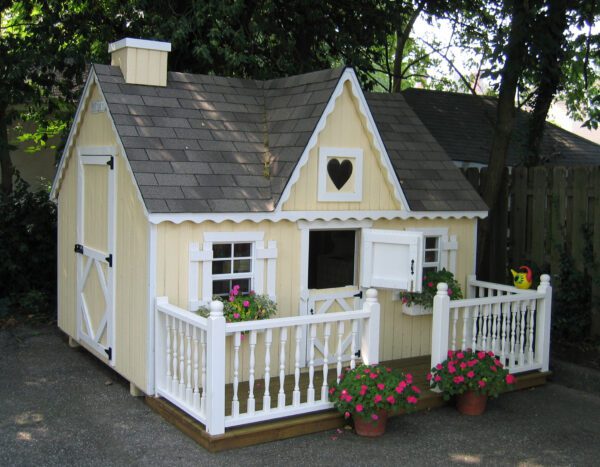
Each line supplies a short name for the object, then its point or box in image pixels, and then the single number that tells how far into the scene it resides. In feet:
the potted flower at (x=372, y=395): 21.09
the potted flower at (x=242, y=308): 22.94
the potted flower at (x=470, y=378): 23.36
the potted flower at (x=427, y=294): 27.66
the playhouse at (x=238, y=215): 23.08
